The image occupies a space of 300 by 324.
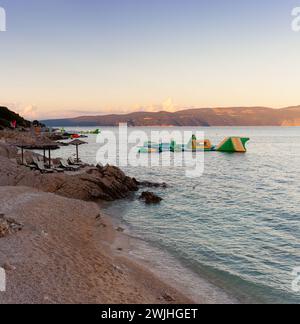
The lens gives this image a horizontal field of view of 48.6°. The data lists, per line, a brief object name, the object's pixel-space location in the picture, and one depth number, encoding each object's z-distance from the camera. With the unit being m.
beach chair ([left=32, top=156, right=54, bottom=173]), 23.41
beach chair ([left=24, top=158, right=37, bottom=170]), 24.58
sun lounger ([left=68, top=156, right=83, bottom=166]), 29.12
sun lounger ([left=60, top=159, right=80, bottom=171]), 26.54
